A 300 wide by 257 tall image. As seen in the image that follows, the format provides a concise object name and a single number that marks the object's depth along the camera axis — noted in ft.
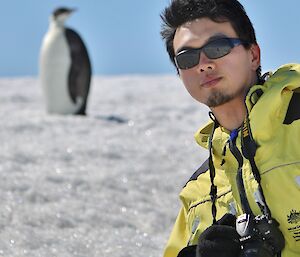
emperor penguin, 36.81
